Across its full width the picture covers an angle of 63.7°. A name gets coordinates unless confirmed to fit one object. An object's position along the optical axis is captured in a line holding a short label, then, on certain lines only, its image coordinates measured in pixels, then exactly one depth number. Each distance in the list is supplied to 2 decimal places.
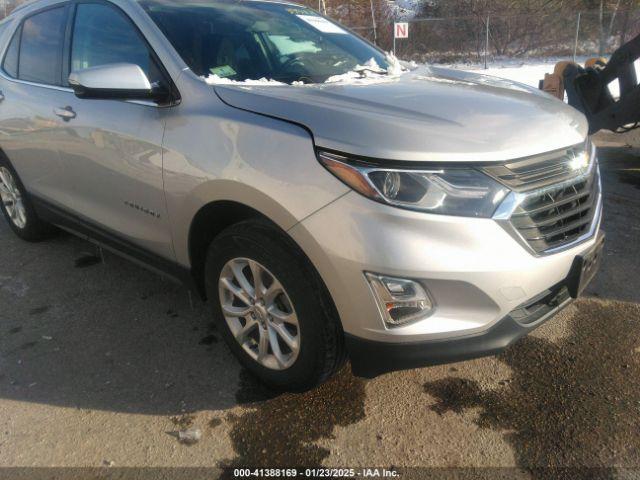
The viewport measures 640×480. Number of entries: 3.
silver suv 1.79
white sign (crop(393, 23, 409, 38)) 16.85
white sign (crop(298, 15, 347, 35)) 3.24
